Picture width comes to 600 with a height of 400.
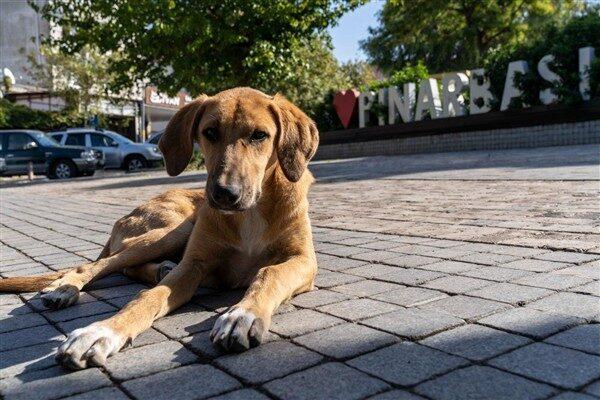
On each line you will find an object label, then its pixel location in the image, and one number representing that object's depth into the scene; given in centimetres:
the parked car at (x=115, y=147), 2570
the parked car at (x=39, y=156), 2305
